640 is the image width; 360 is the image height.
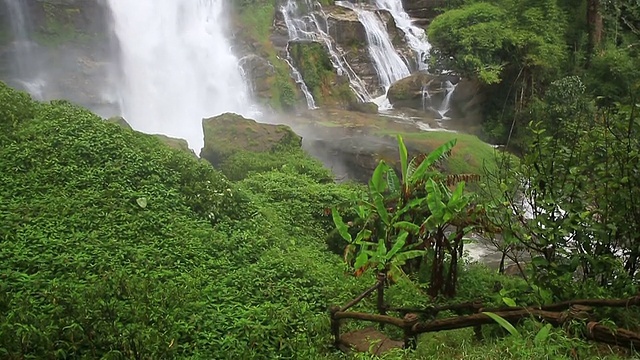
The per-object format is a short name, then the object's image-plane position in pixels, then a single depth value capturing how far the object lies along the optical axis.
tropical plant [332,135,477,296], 4.83
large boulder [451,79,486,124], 18.66
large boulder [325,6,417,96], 21.38
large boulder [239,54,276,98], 18.98
